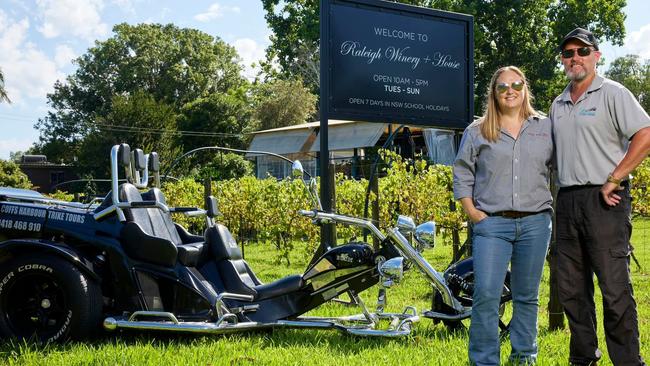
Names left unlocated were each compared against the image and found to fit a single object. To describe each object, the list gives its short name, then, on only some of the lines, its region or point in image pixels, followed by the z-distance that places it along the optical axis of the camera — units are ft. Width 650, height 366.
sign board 24.54
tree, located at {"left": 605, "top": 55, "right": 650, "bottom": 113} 205.26
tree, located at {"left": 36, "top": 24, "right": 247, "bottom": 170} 193.98
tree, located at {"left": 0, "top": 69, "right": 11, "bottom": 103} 111.14
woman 14.87
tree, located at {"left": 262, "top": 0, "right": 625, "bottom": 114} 115.24
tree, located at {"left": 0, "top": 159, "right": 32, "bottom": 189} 117.71
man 14.43
